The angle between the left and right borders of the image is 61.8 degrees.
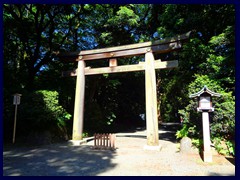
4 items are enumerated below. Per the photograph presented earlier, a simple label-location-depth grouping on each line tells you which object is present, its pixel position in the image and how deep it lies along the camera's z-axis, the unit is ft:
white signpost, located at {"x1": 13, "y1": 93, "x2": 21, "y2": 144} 29.22
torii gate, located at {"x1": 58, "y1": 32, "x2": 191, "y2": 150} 28.37
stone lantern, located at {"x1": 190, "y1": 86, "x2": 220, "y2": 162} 20.94
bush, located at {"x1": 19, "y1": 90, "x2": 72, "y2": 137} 30.60
